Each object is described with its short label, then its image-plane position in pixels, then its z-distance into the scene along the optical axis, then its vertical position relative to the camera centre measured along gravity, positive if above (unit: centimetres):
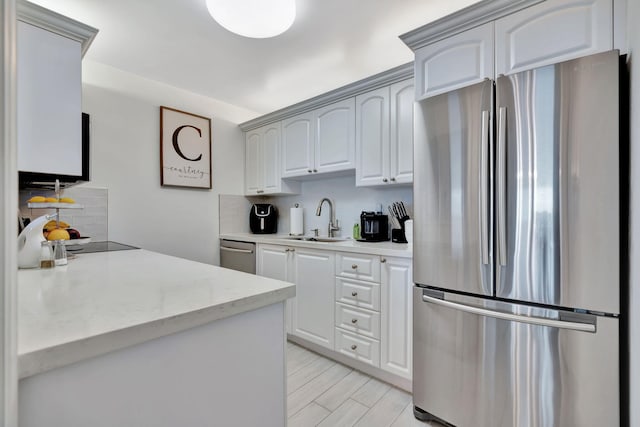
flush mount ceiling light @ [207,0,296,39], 144 +101
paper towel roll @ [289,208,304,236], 318 -8
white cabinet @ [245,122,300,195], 312 +57
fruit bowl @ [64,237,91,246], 159 -14
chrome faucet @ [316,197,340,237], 296 -7
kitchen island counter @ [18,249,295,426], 52 -29
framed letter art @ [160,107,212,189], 279 +65
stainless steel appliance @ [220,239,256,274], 283 -42
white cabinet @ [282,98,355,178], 252 +67
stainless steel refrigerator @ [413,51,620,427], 113 -16
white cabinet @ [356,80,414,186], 214 +60
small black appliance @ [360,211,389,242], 244 -11
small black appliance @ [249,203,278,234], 335 -5
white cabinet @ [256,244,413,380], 187 -64
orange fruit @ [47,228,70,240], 127 -9
